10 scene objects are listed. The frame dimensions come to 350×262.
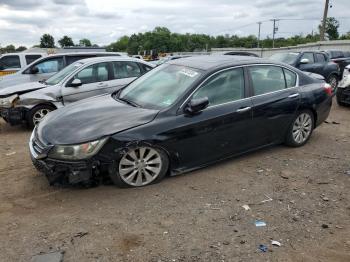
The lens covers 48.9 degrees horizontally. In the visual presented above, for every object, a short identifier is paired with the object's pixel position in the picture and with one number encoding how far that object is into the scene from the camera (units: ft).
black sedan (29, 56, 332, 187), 15.17
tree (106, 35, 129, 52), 373.85
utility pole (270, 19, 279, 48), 247.79
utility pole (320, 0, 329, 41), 126.70
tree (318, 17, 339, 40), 225.87
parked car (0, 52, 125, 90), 37.58
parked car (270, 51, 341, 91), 44.19
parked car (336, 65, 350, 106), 34.04
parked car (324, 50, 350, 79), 53.43
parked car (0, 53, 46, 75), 50.19
